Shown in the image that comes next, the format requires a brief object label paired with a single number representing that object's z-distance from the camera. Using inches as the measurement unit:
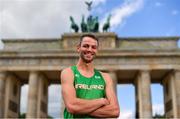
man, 115.4
